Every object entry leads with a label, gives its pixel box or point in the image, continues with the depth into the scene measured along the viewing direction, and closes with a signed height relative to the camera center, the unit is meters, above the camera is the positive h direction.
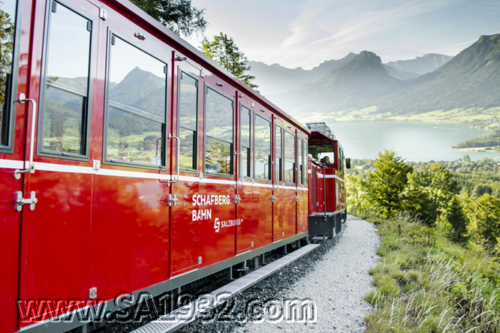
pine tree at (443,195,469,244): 56.33 -3.83
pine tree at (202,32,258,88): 30.77 +11.42
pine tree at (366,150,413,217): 35.03 +0.66
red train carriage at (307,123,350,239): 10.26 +0.30
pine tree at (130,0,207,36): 16.31 +7.93
